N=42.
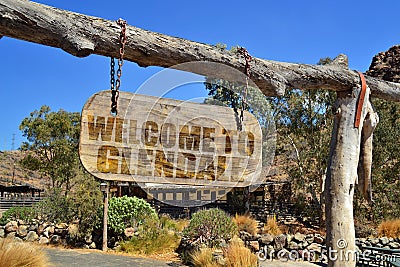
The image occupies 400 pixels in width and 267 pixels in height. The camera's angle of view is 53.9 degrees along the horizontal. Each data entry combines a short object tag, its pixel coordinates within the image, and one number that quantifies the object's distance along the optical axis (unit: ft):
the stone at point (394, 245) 39.08
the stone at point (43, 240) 46.35
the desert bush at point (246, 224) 43.88
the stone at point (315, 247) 37.74
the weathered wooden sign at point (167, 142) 5.90
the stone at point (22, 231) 47.80
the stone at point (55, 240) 46.19
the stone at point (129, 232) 44.90
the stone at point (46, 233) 47.55
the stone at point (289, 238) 38.88
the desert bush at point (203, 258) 32.03
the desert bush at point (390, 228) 44.11
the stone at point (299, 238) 39.30
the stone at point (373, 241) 40.14
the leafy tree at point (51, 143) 87.51
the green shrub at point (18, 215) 51.83
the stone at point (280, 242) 38.55
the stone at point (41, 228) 48.37
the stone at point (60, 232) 47.26
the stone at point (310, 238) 40.19
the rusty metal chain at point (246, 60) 8.01
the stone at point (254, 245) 39.19
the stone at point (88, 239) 45.50
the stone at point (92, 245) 45.06
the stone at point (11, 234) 46.29
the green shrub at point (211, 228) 38.06
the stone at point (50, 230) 48.16
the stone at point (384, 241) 40.14
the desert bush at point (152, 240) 42.21
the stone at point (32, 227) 48.79
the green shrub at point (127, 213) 45.21
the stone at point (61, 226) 48.42
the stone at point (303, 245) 38.07
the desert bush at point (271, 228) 46.79
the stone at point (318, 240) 41.16
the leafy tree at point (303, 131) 52.92
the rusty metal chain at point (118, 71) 6.04
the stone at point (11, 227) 48.26
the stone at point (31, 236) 46.73
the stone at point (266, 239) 39.58
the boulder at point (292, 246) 37.90
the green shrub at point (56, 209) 50.49
